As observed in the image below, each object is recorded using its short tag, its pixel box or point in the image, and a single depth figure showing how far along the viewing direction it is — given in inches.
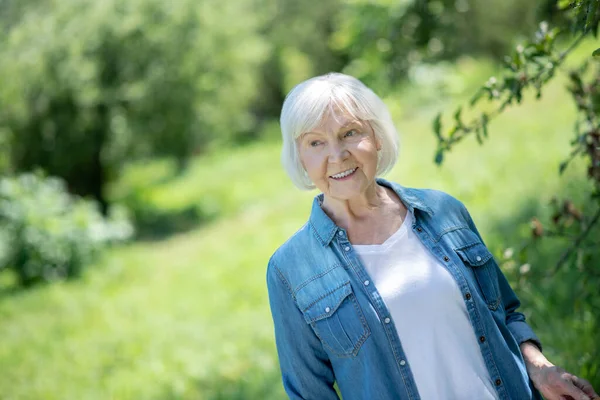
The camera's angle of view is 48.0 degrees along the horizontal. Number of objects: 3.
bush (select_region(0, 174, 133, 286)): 431.5
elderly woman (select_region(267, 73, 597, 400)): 79.4
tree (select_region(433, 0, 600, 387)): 113.9
